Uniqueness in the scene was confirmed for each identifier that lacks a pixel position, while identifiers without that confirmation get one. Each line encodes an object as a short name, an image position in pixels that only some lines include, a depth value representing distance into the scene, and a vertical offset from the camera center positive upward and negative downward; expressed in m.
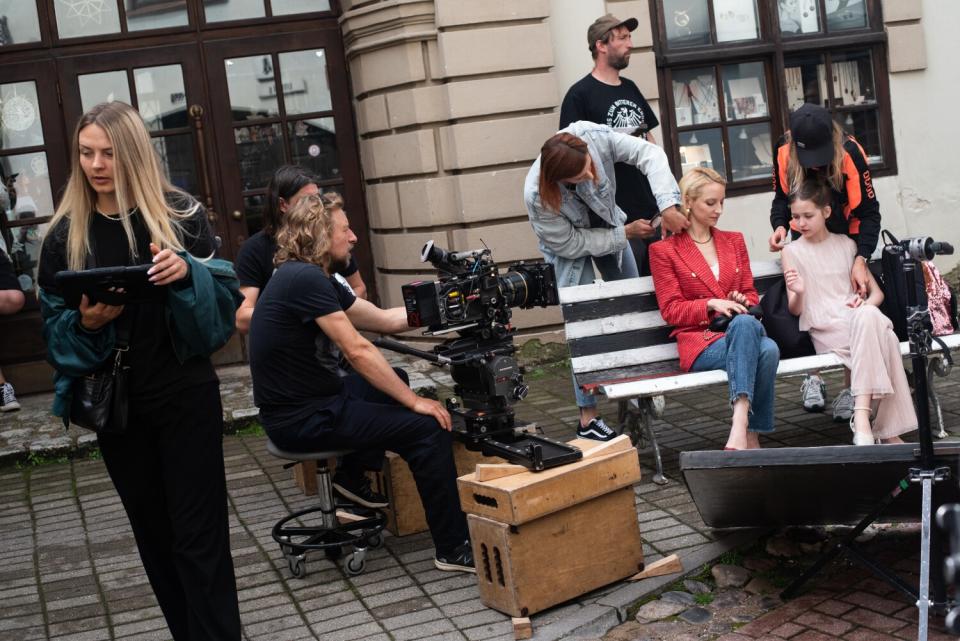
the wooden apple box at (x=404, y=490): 5.97 -1.32
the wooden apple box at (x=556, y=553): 4.84 -1.41
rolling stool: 5.53 -1.40
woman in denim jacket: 6.56 -0.09
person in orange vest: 6.69 -0.10
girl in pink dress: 6.12 -0.84
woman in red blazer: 6.25 -0.61
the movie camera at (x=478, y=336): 5.28 -0.58
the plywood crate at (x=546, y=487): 4.79 -1.14
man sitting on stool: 5.34 -0.71
